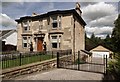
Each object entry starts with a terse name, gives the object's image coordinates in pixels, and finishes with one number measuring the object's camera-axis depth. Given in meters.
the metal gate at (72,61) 7.95
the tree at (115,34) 17.89
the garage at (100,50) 23.74
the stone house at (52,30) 10.54
